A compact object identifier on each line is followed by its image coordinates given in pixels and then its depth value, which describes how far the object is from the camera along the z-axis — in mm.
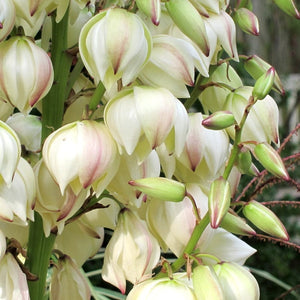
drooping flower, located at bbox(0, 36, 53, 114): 850
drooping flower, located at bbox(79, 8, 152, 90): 835
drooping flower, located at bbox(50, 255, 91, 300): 929
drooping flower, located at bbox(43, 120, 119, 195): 830
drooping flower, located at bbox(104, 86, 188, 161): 832
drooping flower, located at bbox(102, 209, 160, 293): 904
